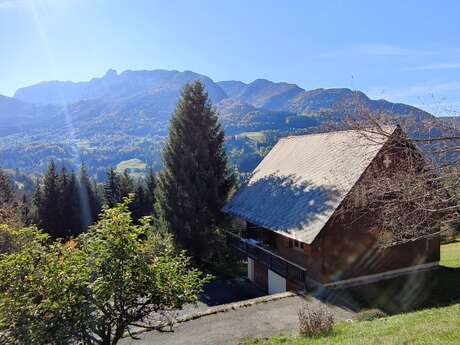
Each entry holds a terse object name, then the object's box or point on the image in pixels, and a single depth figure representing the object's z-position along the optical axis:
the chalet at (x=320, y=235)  15.57
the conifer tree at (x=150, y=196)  50.00
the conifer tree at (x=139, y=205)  48.29
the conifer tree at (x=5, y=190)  42.34
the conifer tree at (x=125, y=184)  47.78
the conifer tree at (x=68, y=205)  42.22
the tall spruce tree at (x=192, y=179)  25.98
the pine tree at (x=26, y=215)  39.56
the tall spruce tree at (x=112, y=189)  48.03
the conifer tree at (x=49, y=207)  41.50
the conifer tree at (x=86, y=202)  44.78
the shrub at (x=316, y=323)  9.96
